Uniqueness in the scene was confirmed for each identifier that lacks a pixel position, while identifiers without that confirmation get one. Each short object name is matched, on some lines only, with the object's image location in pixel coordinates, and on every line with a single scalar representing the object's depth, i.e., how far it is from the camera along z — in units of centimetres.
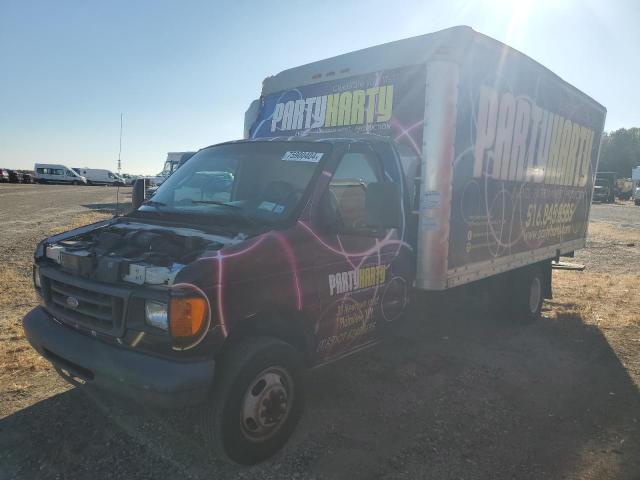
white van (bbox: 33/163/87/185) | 4822
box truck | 273
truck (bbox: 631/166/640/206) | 4780
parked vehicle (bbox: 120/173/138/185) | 6175
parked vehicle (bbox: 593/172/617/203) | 4275
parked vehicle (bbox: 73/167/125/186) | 5512
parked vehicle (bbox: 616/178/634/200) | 4956
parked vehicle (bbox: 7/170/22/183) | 4516
